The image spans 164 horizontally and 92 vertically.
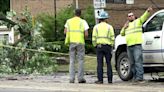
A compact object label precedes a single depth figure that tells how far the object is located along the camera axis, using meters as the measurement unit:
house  36.72
